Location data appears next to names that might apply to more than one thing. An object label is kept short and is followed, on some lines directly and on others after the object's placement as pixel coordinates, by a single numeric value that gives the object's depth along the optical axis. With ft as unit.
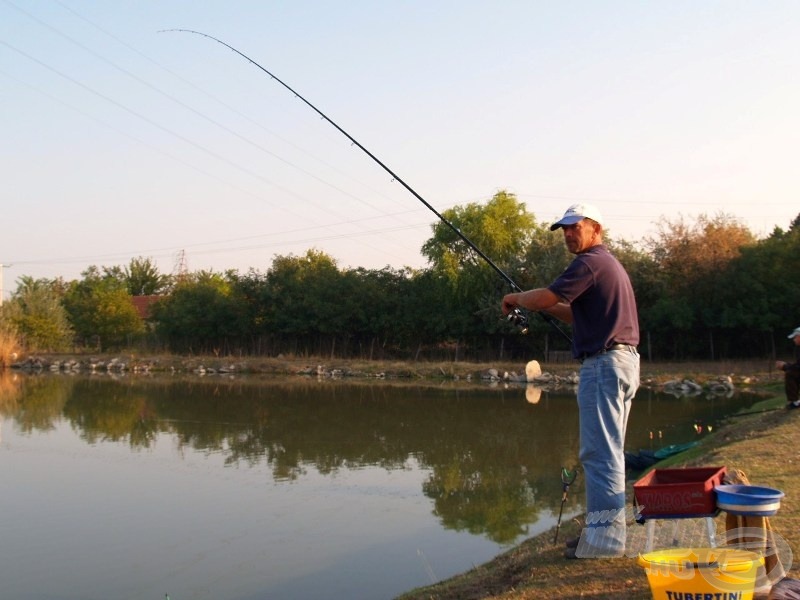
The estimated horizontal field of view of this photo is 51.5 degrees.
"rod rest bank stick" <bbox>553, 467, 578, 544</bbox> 17.24
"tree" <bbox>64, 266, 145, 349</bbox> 130.62
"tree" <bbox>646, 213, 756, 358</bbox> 91.97
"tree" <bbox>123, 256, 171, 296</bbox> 214.69
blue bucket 11.44
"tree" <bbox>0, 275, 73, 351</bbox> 124.88
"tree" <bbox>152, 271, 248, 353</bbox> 123.24
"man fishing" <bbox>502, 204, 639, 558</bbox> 13.21
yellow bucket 9.96
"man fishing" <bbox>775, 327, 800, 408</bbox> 37.65
